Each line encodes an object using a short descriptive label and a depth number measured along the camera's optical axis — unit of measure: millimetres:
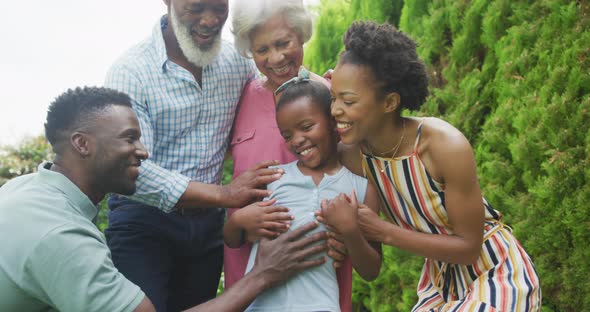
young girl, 2828
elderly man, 3148
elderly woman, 3191
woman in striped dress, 2695
